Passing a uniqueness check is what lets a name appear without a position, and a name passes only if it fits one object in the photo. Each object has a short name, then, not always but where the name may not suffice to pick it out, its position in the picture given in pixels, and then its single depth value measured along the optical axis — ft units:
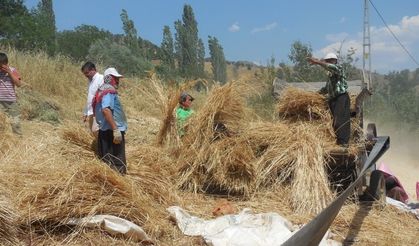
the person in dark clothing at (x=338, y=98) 21.07
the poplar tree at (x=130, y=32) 112.27
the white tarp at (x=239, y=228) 15.34
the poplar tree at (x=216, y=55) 131.34
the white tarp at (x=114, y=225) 14.67
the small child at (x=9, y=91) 26.04
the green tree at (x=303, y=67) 56.24
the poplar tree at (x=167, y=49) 120.69
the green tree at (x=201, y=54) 131.35
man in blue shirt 19.12
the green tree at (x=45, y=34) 85.81
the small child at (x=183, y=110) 22.66
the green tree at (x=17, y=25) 81.61
